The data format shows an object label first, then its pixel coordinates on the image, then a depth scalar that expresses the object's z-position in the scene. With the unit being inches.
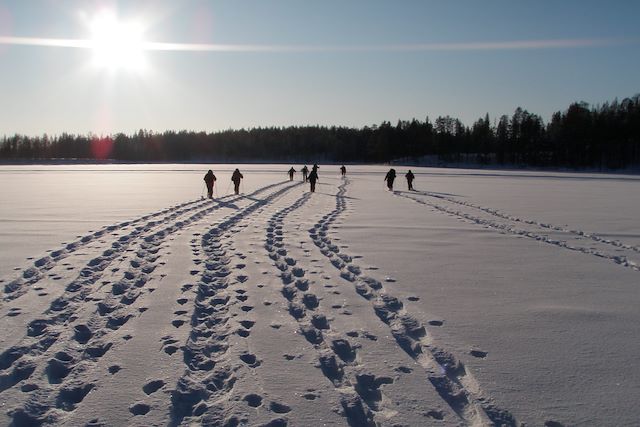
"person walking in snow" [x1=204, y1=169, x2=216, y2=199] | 784.9
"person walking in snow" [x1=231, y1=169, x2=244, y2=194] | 895.1
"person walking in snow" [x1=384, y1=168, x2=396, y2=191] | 1064.2
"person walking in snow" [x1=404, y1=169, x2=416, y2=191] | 1071.5
